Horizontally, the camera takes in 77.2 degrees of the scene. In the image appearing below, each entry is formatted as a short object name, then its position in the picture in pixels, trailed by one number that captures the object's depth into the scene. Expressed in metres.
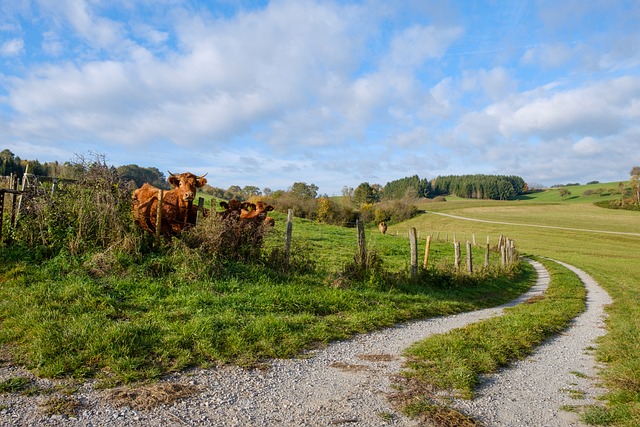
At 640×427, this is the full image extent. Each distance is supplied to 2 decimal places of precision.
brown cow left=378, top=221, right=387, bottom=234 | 49.69
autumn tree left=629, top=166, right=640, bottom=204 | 88.50
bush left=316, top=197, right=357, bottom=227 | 62.75
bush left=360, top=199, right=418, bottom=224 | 83.12
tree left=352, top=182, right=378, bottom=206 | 90.00
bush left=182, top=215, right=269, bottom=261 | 10.20
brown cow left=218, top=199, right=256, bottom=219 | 13.48
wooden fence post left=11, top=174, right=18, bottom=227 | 10.30
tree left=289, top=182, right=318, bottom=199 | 68.31
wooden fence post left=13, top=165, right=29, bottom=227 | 10.26
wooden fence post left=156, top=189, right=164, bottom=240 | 10.63
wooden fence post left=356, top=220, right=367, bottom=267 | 11.99
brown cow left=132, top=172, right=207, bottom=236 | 11.14
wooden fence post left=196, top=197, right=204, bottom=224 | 11.35
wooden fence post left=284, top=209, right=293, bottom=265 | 11.27
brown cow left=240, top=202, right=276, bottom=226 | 13.50
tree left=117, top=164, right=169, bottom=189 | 11.59
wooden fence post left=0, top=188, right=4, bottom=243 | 9.73
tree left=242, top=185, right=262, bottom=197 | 74.76
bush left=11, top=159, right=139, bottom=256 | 9.77
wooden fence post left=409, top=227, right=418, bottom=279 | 12.94
